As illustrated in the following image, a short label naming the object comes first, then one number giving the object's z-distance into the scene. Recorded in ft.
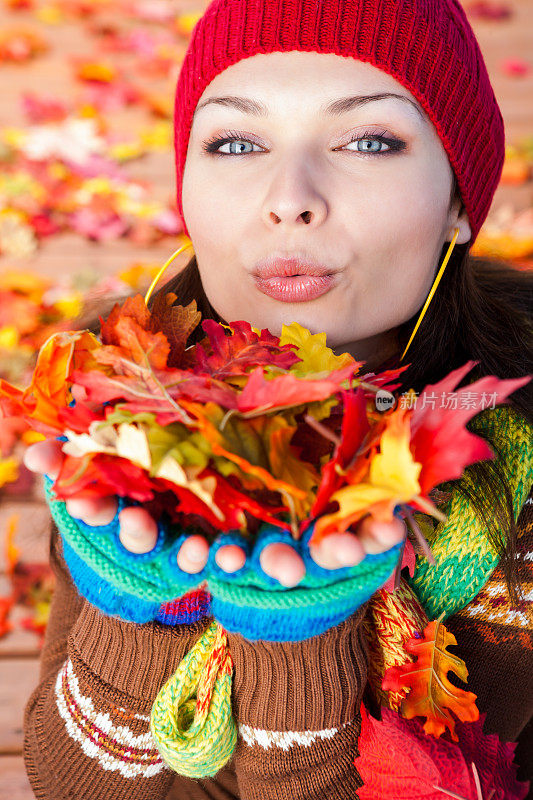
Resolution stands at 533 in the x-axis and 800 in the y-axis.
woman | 2.31
